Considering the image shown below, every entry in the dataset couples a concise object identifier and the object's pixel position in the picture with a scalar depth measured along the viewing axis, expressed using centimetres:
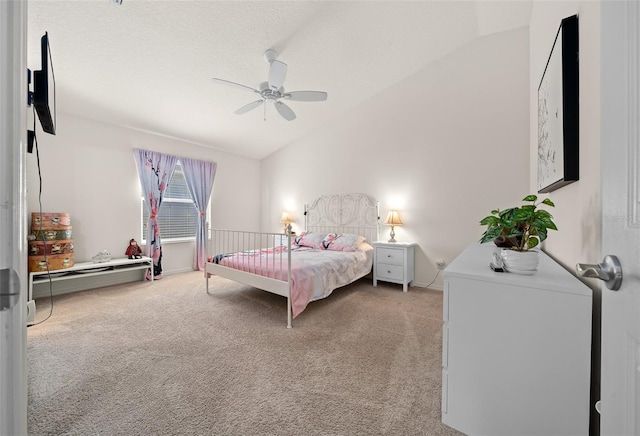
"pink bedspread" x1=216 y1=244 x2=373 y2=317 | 260
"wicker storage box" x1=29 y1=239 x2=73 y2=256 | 296
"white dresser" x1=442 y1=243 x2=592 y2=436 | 101
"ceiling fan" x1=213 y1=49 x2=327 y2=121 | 238
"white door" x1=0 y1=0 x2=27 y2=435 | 45
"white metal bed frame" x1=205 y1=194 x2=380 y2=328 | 340
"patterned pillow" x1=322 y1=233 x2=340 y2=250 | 398
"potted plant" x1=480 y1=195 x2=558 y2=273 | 119
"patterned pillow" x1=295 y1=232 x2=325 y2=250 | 413
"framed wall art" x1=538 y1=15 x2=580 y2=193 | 127
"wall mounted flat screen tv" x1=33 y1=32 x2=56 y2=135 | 112
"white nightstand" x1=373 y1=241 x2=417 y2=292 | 359
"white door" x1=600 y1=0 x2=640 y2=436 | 48
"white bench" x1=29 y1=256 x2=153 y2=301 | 301
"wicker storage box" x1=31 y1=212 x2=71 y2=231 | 302
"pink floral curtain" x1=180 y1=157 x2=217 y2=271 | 457
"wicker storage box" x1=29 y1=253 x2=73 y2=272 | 296
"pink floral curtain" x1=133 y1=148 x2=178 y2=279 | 398
